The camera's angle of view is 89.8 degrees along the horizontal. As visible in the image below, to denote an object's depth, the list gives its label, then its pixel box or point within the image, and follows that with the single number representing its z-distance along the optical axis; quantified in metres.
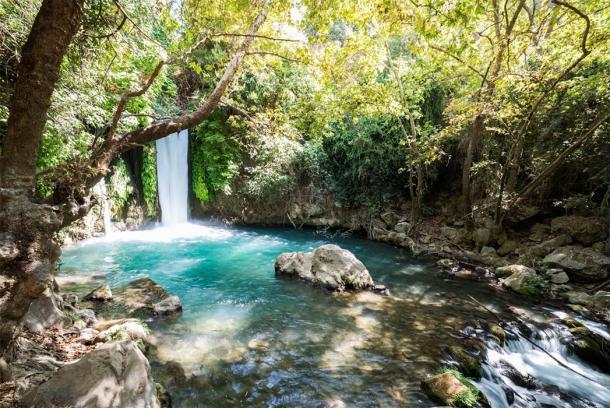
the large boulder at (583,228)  7.98
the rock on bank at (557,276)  7.25
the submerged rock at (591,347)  4.79
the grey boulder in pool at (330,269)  7.15
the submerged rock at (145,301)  5.61
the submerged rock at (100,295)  5.95
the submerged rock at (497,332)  5.07
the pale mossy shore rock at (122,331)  4.12
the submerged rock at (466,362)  4.25
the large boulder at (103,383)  2.29
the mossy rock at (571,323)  5.50
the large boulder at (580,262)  7.18
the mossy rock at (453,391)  3.56
